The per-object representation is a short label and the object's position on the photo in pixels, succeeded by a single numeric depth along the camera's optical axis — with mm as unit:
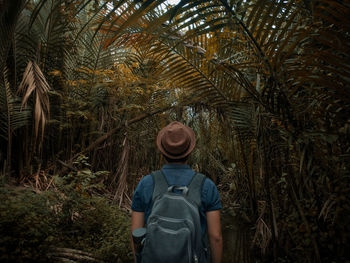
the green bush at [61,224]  2324
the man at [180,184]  1518
